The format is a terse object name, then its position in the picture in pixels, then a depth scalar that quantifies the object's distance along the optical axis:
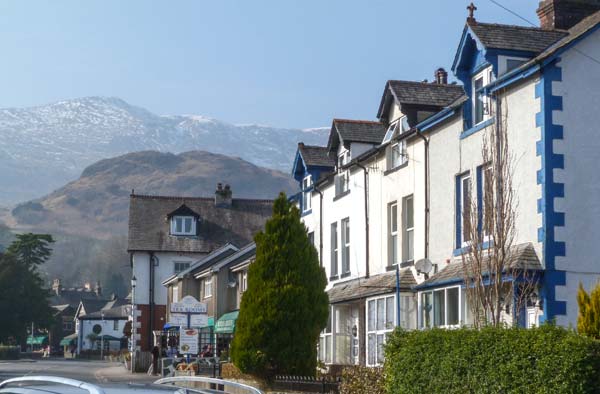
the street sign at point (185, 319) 32.96
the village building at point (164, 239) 66.38
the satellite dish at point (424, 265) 25.36
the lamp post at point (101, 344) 115.46
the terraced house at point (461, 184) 20.80
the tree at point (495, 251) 20.11
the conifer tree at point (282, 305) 26.83
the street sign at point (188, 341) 32.88
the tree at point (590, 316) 16.31
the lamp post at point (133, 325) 63.35
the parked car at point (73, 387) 6.76
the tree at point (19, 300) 105.12
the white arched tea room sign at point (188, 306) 32.47
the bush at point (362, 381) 21.69
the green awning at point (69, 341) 145.16
